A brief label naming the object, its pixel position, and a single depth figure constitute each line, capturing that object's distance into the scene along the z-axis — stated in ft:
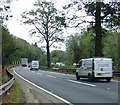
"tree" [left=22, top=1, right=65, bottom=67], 235.20
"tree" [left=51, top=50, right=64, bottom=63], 518.91
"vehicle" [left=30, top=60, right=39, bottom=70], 245.04
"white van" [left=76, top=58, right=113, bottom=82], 94.27
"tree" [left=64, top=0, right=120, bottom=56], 119.55
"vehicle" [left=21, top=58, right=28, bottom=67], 400.88
